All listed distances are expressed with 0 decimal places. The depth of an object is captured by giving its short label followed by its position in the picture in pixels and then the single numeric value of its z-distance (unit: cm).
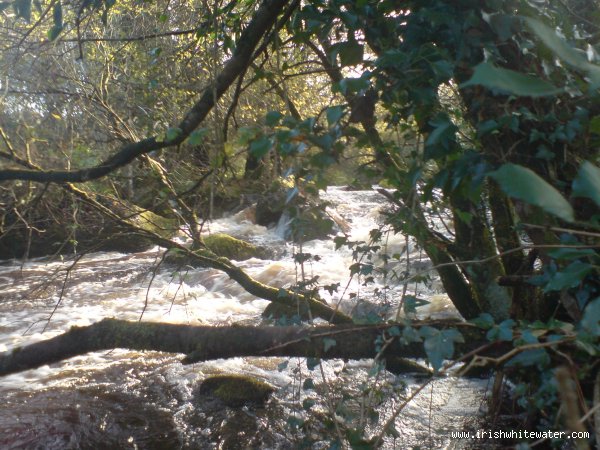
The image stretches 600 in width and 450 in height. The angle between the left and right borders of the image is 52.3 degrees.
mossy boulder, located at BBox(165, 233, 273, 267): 1124
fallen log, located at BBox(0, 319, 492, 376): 281
